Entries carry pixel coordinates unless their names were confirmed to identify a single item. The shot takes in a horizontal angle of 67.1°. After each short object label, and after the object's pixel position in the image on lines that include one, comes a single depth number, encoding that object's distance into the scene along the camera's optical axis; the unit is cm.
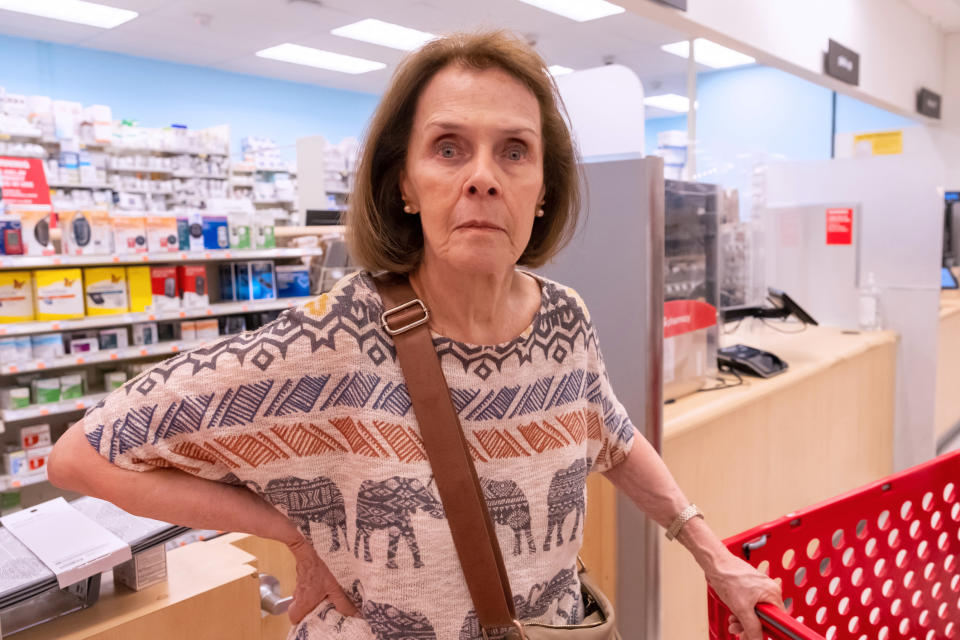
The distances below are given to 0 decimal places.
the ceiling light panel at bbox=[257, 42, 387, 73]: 1049
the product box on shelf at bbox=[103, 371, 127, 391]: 462
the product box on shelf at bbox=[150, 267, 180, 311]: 467
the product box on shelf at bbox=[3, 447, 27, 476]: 431
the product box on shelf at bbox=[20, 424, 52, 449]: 440
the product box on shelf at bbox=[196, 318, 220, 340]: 497
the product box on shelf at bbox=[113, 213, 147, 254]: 446
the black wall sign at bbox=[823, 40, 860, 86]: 474
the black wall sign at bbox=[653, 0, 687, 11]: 308
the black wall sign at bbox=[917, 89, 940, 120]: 652
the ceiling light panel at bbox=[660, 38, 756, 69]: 994
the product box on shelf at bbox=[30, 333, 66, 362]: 425
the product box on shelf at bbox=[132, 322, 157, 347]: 469
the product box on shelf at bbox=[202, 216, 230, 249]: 486
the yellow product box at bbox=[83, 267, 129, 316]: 440
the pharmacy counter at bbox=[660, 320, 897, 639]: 223
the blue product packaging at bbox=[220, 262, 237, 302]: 516
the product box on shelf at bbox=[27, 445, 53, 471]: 439
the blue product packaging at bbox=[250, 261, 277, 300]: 520
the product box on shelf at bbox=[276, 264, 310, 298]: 540
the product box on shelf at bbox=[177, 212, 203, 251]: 473
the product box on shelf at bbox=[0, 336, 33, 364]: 409
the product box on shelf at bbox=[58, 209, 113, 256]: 428
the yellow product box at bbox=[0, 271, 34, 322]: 410
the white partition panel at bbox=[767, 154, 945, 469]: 387
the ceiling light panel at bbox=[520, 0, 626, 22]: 805
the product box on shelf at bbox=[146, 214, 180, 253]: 459
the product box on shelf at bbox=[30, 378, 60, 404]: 434
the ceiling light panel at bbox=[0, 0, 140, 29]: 825
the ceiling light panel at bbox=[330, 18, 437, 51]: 905
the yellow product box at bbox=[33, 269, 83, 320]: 420
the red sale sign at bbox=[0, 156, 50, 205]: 401
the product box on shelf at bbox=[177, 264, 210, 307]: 479
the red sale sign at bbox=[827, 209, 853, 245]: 407
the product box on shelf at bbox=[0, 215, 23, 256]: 402
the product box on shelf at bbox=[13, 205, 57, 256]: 409
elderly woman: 100
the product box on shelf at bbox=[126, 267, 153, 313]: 456
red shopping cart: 123
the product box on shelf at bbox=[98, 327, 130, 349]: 452
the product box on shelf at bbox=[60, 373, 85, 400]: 444
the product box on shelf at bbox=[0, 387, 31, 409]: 424
